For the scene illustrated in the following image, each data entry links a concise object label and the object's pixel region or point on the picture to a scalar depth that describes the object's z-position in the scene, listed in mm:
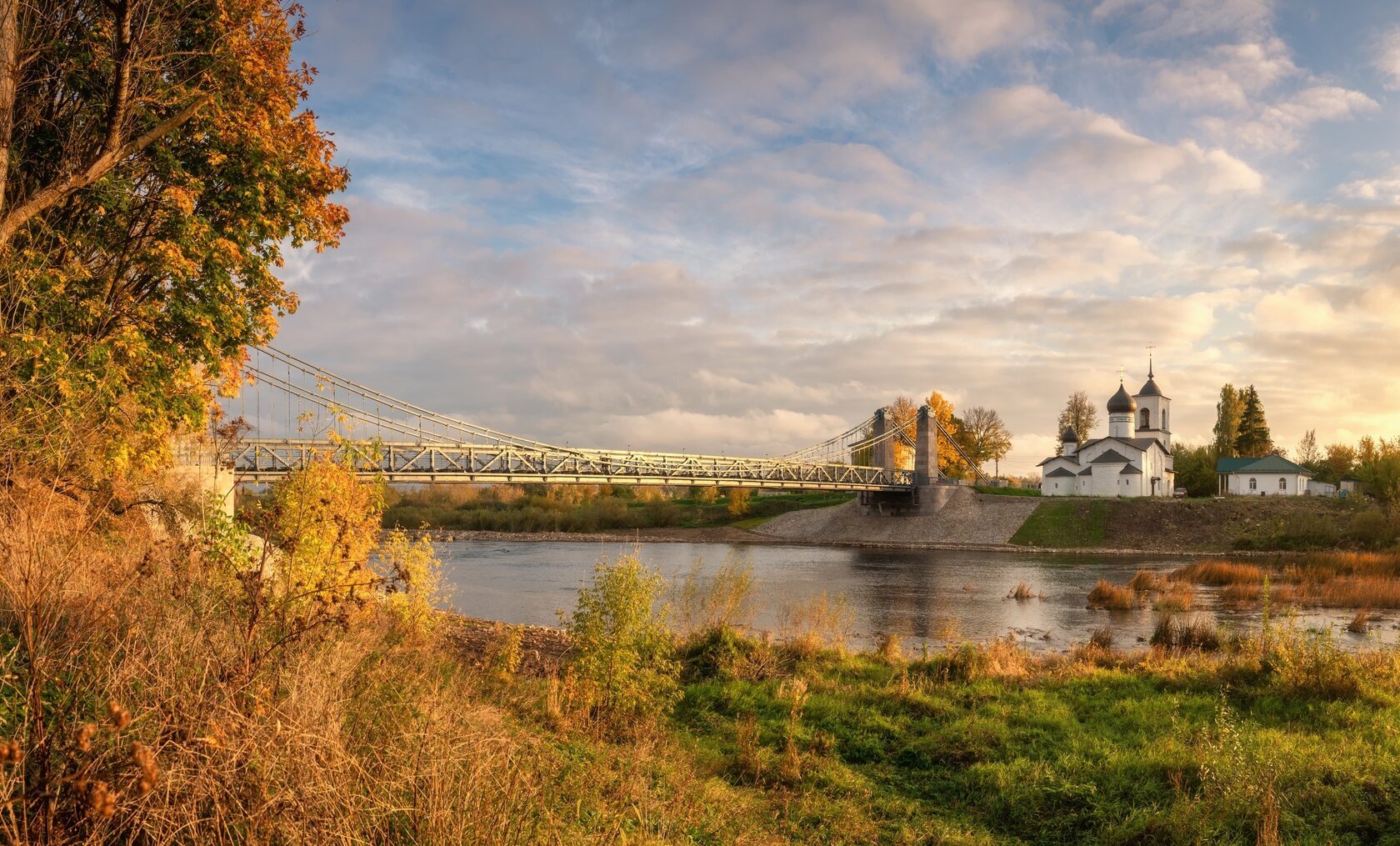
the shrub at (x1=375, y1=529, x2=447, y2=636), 11828
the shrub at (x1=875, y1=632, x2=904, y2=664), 14156
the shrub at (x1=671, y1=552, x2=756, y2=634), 15391
